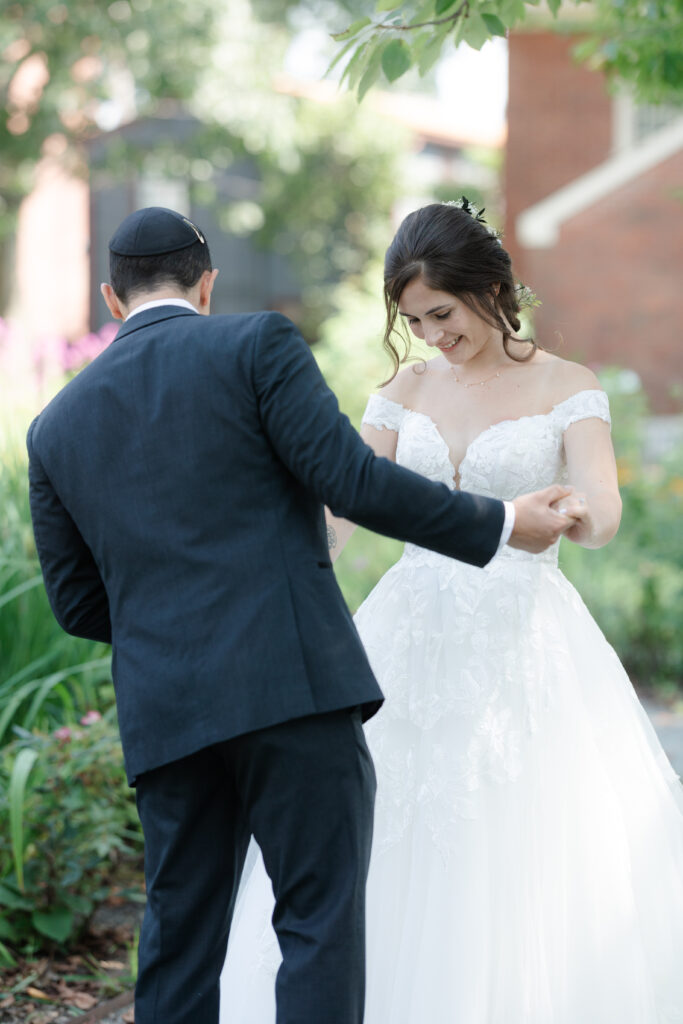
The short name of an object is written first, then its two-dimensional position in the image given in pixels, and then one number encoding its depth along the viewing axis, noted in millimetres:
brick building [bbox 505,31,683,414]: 14633
